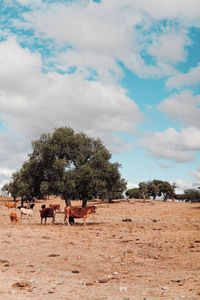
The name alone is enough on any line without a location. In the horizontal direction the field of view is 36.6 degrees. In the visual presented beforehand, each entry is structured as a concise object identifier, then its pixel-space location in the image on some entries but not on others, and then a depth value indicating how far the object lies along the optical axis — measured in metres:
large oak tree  28.84
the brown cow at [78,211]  26.52
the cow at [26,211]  31.17
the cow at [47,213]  28.48
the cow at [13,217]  28.47
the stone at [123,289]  7.71
